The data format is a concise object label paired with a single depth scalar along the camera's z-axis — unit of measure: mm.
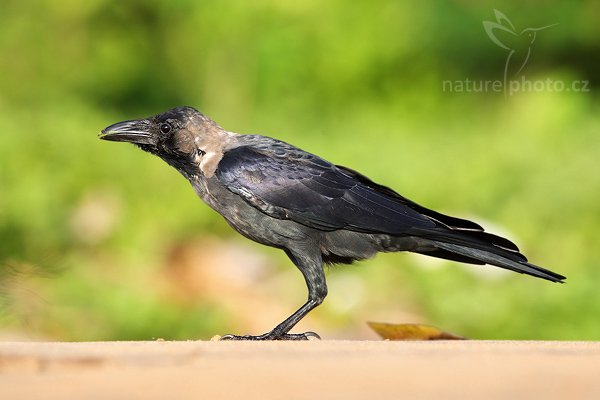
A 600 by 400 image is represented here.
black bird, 9609
